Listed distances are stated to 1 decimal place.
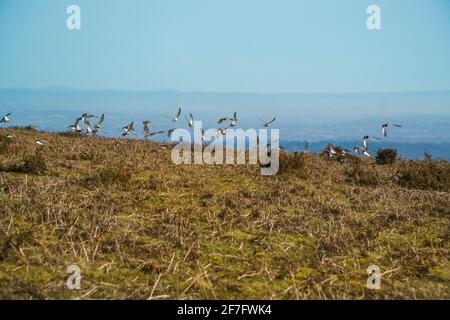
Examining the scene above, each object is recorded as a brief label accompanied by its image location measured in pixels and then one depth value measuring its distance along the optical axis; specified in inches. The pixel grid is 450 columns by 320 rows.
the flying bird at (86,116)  859.4
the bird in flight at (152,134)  810.5
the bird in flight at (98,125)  859.6
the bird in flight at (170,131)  820.7
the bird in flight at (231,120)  808.3
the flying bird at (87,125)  821.7
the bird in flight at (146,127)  820.0
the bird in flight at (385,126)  740.3
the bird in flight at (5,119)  925.2
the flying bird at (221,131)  821.2
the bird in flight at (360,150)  811.4
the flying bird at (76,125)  845.5
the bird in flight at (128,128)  792.4
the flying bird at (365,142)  769.9
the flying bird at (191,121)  787.2
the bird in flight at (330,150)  972.6
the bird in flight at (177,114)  749.1
